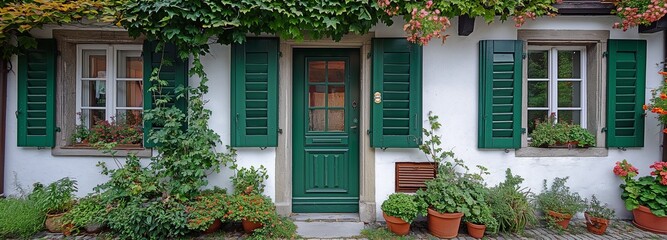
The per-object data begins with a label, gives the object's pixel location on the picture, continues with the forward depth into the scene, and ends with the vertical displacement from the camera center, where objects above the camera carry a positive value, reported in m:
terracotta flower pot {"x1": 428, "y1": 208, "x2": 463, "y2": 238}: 3.91 -1.20
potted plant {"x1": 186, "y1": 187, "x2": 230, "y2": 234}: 3.76 -1.05
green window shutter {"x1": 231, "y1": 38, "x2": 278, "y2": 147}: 4.30 +0.28
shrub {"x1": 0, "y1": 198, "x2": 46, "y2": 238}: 3.75 -1.14
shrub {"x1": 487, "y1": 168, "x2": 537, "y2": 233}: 4.06 -1.07
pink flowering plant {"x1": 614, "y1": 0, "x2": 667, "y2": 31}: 3.86 +1.23
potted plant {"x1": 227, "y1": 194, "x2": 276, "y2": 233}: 3.80 -1.04
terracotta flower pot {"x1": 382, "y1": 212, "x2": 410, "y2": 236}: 3.97 -1.24
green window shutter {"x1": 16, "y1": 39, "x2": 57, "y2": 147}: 4.35 +0.23
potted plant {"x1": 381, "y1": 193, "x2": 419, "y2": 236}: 3.90 -1.06
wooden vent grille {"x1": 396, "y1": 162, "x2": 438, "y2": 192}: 4.43 -0.73
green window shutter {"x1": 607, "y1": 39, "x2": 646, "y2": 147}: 4.43 +0.42
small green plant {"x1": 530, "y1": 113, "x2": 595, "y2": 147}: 4.45 -0.22
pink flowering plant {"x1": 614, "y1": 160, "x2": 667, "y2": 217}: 4.06 -0.82
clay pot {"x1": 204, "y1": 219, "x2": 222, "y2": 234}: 4.02 -1.29
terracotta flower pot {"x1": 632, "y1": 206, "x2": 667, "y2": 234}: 4.09 -1.21
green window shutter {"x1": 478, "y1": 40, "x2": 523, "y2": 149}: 4.37 +0.34
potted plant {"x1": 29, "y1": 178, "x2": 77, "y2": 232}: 3.99 -1.00
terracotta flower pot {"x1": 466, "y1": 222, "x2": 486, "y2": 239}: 3.93 -1.27
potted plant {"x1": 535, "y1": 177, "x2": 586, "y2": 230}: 4.16 -1.04
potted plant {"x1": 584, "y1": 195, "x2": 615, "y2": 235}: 4.08 -1.16
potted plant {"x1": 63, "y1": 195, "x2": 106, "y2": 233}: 3.87 -1.13
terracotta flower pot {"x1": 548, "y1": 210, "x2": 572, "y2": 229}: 4.14 -1.18
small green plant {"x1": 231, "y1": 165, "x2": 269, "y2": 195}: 4.16 -0.78
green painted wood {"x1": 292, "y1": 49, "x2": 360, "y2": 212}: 4.70 -0.40
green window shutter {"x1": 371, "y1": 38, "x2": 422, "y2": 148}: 4.32 +0.30
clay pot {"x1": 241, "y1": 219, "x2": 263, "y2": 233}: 3.93 -1.25
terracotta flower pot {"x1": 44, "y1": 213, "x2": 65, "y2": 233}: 3.98 -1.24
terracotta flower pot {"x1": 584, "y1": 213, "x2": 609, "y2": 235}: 4.07 -1.24
